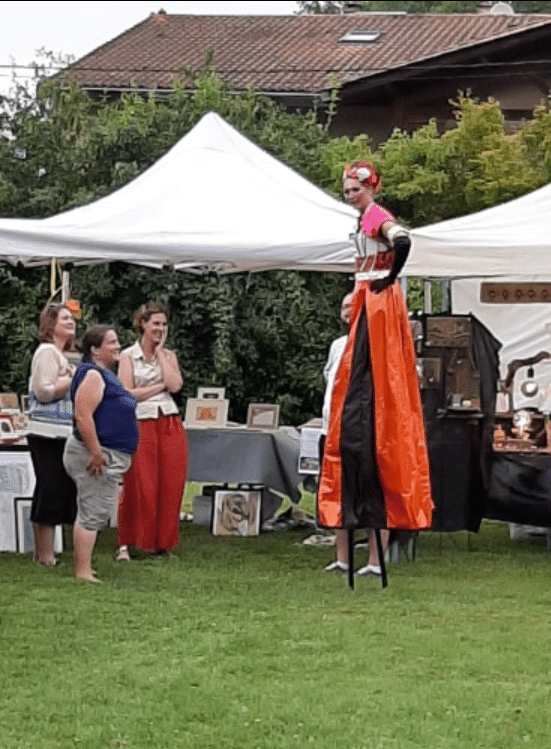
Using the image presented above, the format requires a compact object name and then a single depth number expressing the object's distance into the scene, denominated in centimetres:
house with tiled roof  2591
